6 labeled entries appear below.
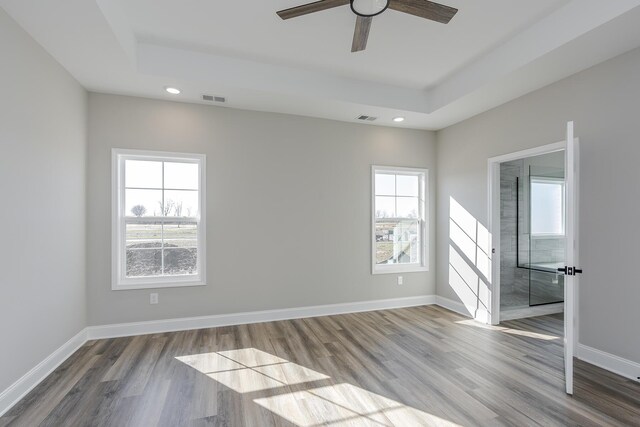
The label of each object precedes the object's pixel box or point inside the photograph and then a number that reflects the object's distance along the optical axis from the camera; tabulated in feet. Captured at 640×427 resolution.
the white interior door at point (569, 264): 7.35
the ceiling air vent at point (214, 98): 11.46
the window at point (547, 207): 15.66
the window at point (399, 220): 14.98
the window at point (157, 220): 11.45
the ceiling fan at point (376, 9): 6.71
